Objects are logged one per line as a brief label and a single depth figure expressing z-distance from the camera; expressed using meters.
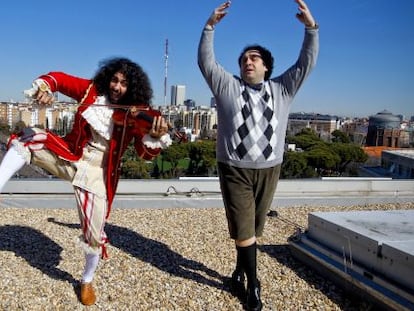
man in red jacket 2.57
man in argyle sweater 2.64
